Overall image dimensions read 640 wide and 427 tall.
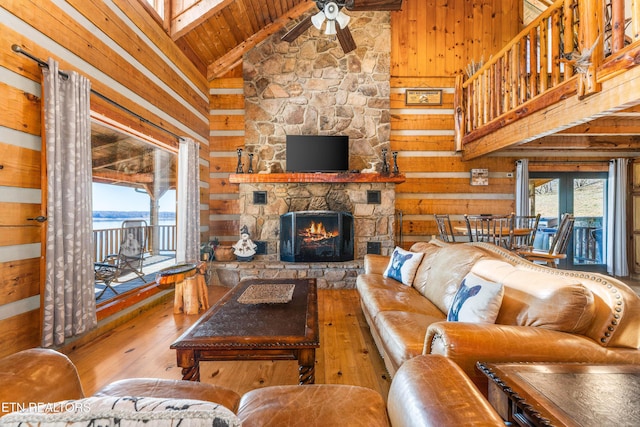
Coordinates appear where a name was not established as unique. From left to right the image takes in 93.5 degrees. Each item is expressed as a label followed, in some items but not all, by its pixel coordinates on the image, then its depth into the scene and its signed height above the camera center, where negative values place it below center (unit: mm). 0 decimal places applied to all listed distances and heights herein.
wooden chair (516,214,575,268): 3107 -423
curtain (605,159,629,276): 5055 -190
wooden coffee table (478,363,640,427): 796 -551
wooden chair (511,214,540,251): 3443 -299
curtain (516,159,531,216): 5066 +328
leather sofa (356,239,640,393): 1232 -526
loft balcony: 2373 +1246
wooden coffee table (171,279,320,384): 1566 -701
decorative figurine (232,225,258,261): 4695 -637
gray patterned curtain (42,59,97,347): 2139 -25
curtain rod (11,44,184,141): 1983 +986
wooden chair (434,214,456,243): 4062 -247
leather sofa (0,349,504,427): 790 -563
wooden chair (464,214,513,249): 3284 -297
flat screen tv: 4891 +907
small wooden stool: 3326 -965
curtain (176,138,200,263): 4191 +31
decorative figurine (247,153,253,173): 4893 +694
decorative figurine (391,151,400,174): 4755 +692
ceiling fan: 3113 +2101
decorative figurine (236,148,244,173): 4828 +717
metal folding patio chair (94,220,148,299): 3314 -644
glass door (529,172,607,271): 5383 +9
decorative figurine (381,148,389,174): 4871 +727
